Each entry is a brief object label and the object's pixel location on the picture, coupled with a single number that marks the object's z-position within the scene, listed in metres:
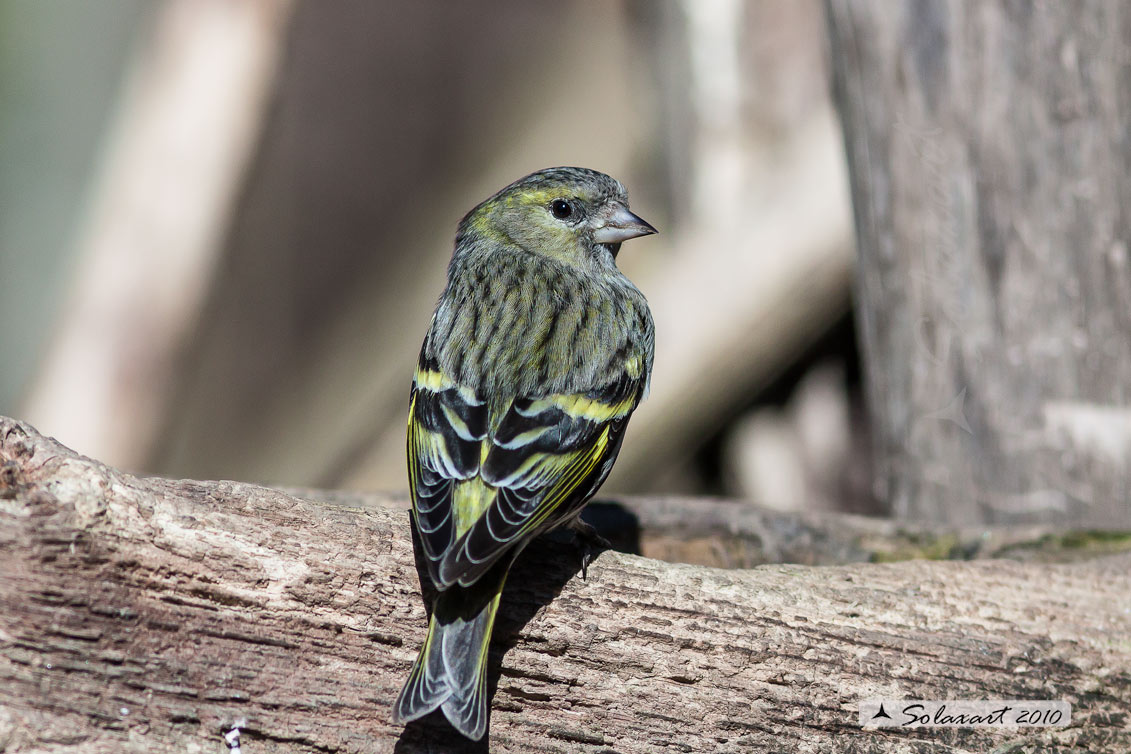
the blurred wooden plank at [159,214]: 10.13
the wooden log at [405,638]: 4.83
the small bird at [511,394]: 5.10
